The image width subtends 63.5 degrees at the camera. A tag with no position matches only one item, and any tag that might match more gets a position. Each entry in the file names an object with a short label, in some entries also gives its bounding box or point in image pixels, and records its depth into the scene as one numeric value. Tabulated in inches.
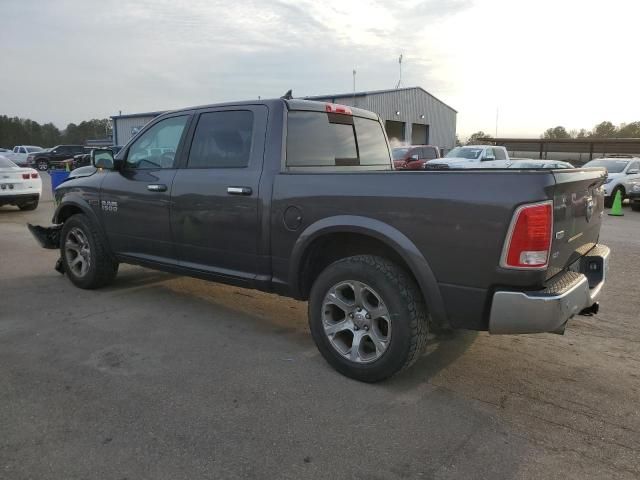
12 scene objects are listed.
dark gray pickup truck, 114.7
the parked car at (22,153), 1398.9
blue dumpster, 509.0
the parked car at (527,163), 698.6
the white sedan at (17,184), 494.6
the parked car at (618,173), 637.9
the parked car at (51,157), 1528.1
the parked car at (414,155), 847.1
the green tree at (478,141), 1704.8
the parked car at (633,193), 609.9
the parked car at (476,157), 783.5
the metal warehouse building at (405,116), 1465.3
